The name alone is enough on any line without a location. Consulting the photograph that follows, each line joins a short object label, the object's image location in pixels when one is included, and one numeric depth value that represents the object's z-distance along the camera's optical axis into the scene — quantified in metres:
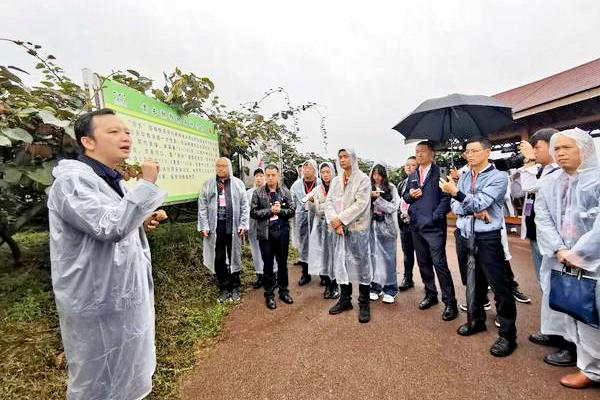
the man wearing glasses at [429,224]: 3.21
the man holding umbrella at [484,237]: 2.54
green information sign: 2.83
